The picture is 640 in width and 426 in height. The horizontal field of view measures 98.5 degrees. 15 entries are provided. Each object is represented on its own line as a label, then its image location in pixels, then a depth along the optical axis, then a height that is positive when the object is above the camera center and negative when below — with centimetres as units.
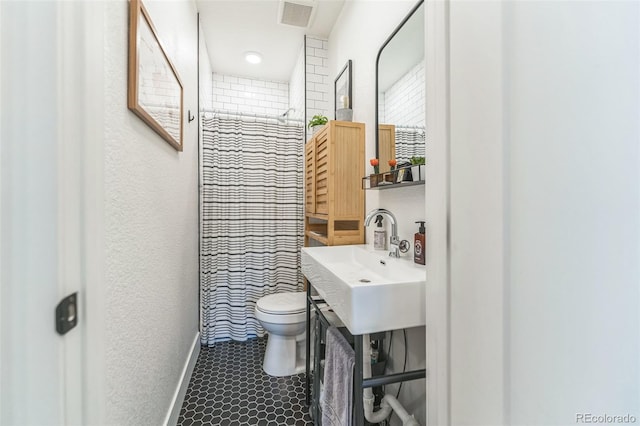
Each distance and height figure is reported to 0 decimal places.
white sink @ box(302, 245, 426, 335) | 86 -29
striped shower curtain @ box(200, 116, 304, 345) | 226 -5
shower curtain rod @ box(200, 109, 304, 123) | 226 +83
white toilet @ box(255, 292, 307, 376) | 183 -82
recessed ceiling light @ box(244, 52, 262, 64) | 276 +159
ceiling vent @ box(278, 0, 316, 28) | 204 +156
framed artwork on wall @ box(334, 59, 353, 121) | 189 +90
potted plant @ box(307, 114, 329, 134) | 211 +69
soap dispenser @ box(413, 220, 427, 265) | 116 -14
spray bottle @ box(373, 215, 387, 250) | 154 -15
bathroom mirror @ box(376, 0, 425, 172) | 123 +60
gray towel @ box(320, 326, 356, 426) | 103 -68
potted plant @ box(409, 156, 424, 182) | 119 +19
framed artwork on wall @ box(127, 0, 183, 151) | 87 +52
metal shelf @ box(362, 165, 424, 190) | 120 +16
